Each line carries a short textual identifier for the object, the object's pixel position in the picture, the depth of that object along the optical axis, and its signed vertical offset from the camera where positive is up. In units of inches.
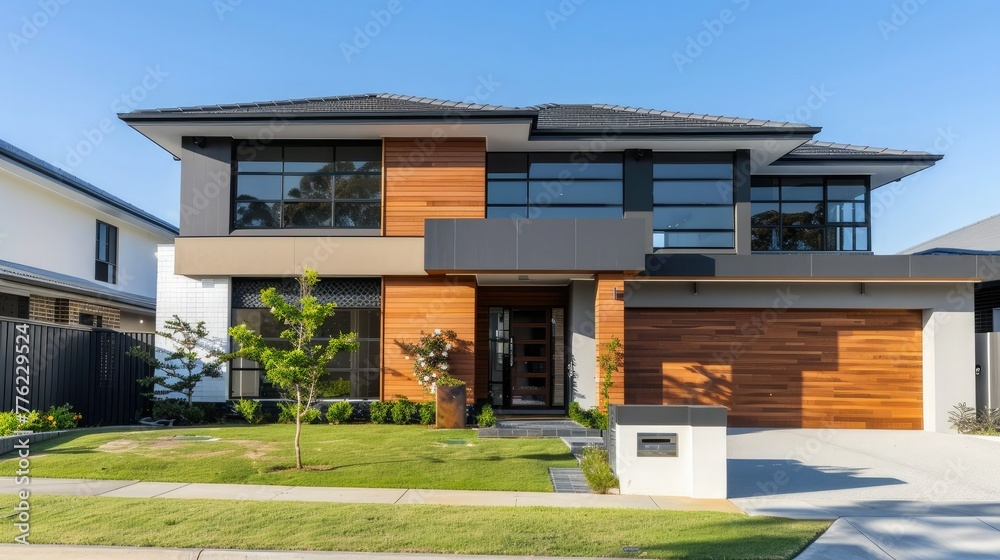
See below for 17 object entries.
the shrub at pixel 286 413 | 642.8 -80.9
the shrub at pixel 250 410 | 637.3 -78.7
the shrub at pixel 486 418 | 601.9 -79.2
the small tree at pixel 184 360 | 650.2 -37.8
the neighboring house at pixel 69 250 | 802.8 +81.3
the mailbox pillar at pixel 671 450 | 375.9 -65.3
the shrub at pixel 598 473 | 381.4 -78.5
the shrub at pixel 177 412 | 641.0 -80.3
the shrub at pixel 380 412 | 640.4 -79.1
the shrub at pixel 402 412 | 634.2 -78.3
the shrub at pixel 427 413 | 629.0 -78.4
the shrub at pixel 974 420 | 621.0 -80.9
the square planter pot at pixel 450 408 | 611.8 -72.1
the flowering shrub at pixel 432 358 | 632.4 -33.7
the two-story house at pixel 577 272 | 636.1 +42.0
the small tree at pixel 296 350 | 416.5 -18.3
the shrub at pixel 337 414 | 640.4 -81.0
